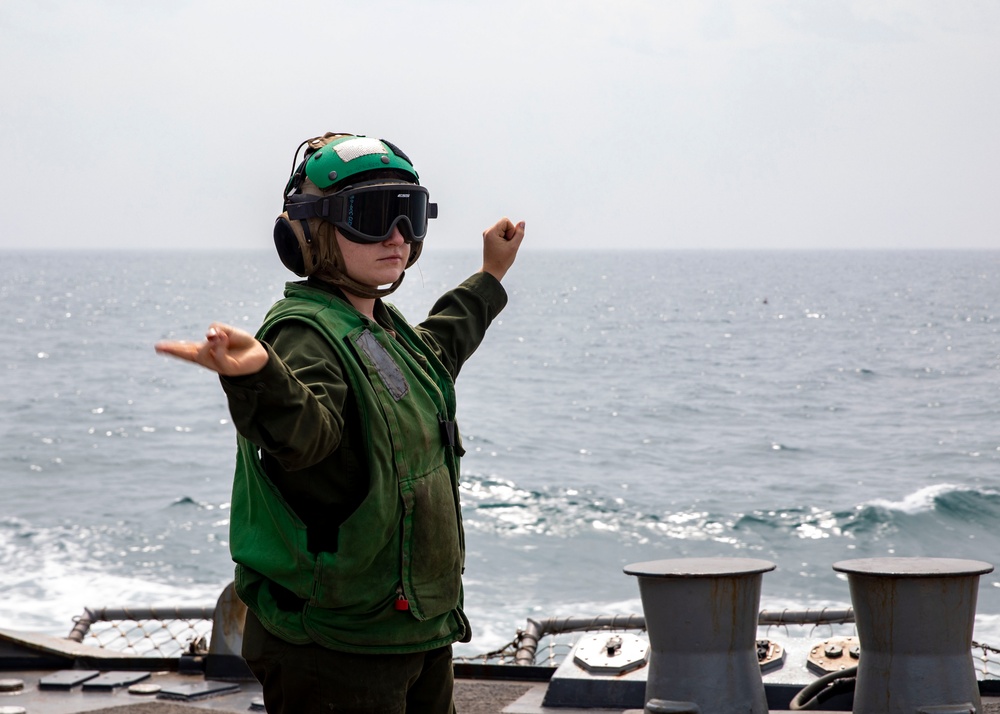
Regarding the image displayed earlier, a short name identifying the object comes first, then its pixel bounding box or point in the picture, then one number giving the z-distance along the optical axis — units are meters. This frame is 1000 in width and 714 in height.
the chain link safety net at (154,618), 6.23
